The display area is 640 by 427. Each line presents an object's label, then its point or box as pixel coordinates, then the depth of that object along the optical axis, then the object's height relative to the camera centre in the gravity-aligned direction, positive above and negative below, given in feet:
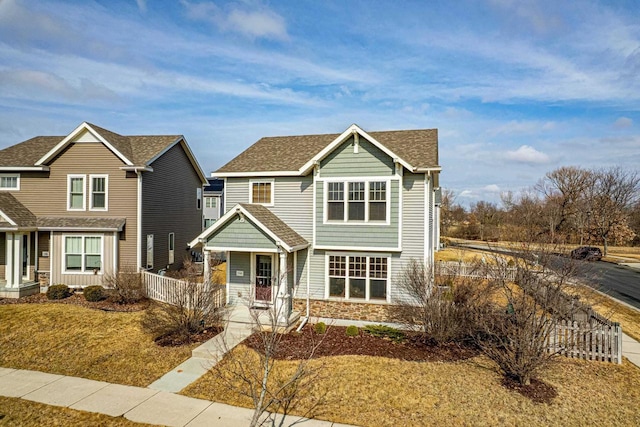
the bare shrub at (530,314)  29.97 -7.81
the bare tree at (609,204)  156.46 +8.42
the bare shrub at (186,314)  40.98 -10.36
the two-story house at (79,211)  59.82 +1.71
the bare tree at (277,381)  25.08 -12.88
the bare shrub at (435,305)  38.14 -8.75
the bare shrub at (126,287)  54.39 -9.67
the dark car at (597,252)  116.09 -9.21
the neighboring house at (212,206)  134.92 +5.58
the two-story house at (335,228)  47.37 -0.81
